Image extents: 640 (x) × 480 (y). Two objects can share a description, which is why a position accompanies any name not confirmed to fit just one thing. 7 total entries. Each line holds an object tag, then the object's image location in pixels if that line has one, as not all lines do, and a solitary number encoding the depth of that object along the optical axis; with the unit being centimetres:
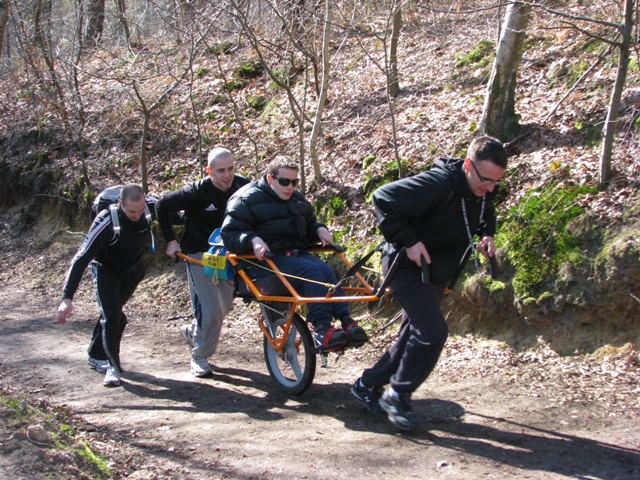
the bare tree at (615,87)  652
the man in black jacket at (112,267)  629
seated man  541
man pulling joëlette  461
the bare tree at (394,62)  892
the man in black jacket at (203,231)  666
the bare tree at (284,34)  951
